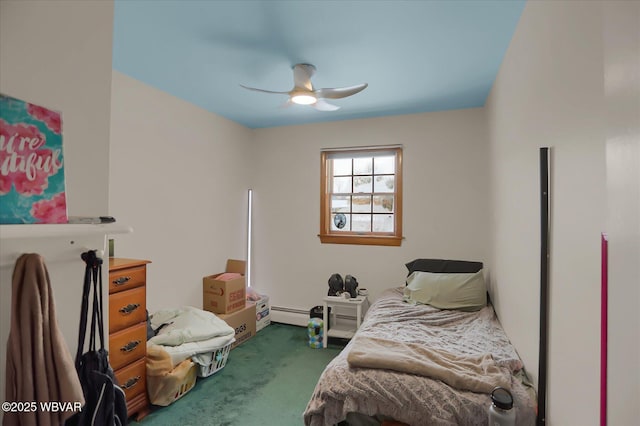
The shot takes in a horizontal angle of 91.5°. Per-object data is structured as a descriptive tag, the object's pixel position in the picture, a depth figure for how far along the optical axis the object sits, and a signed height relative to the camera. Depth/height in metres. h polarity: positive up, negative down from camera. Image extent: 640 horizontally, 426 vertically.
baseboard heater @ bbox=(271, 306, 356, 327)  4.09 -1.33
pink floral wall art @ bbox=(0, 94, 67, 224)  0.77 +0.13
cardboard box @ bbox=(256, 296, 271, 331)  3.91 -1.26
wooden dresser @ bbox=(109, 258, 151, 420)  2.08 -0.80
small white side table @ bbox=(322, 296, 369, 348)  3.41 -1.07
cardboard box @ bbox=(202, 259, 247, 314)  3.41 -0.89
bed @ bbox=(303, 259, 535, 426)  1.49 -0.86
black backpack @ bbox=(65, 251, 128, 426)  0.92 -0.49
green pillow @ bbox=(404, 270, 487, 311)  2.80 -0.69
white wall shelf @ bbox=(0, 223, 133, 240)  0.69 -0.04
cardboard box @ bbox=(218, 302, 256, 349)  3.36 -1.20
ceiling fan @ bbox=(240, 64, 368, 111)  2.44 +1.00
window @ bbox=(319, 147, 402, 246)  3.82 +0.26
